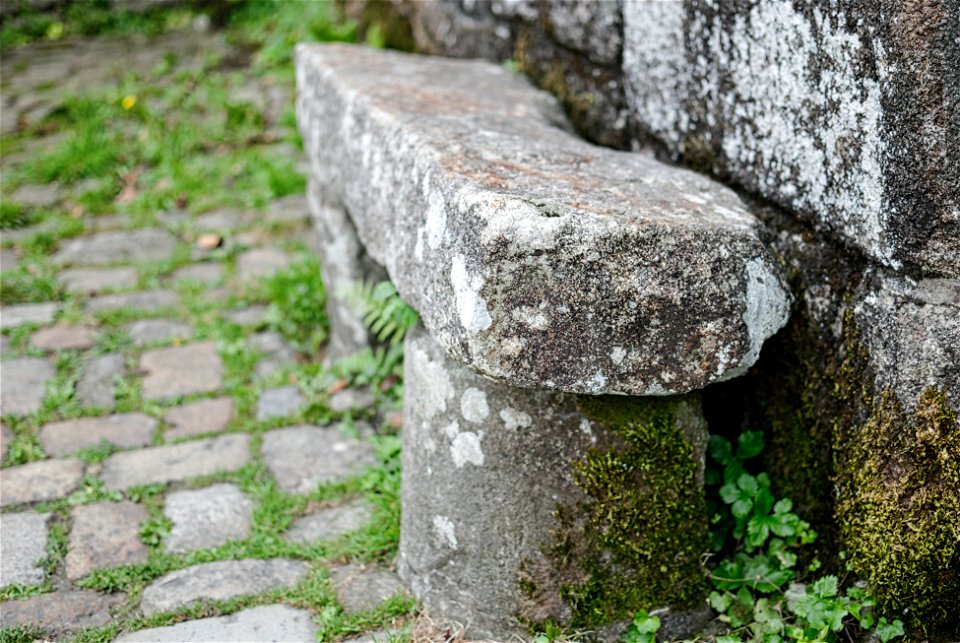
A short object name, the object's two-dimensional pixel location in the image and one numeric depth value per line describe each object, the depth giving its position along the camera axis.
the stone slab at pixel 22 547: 2.33
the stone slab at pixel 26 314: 3.53
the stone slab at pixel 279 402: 3.11
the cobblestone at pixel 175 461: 2.76
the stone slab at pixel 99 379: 3.14
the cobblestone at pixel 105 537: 2.41
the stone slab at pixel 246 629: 2.15
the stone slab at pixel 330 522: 2.55
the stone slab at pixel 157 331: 3.50
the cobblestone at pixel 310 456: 2.79
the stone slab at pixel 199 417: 3.02
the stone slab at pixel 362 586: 2.28
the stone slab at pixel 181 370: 3.23
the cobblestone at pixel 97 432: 2.90
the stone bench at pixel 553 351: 1.79
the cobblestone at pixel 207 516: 2.51
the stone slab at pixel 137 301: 3.67
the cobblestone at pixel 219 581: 2.28
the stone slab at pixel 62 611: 2.18
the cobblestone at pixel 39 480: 2.64
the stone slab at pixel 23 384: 3.06
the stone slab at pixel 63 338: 3.40
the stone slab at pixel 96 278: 3.79
